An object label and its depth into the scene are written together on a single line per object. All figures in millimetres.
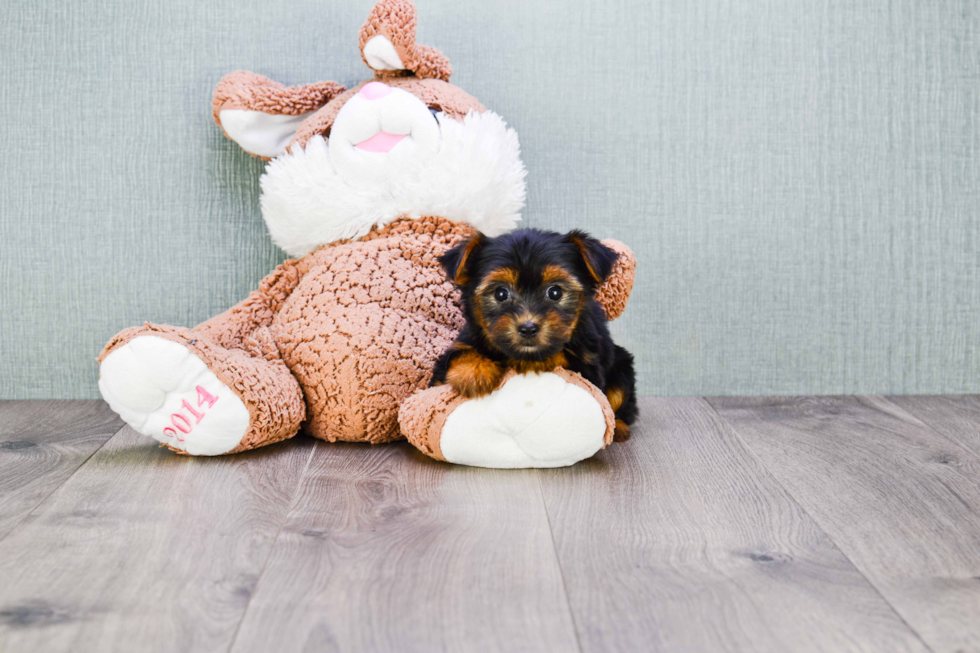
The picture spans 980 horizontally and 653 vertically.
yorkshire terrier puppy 858
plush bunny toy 901
